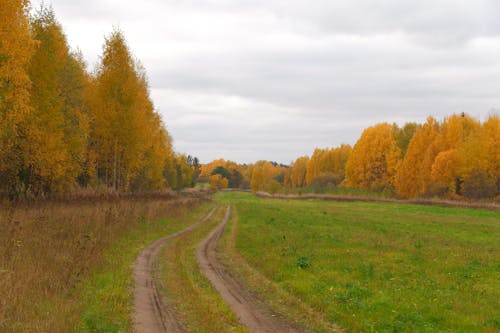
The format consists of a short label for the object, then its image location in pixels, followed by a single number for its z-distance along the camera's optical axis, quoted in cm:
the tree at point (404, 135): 10512
